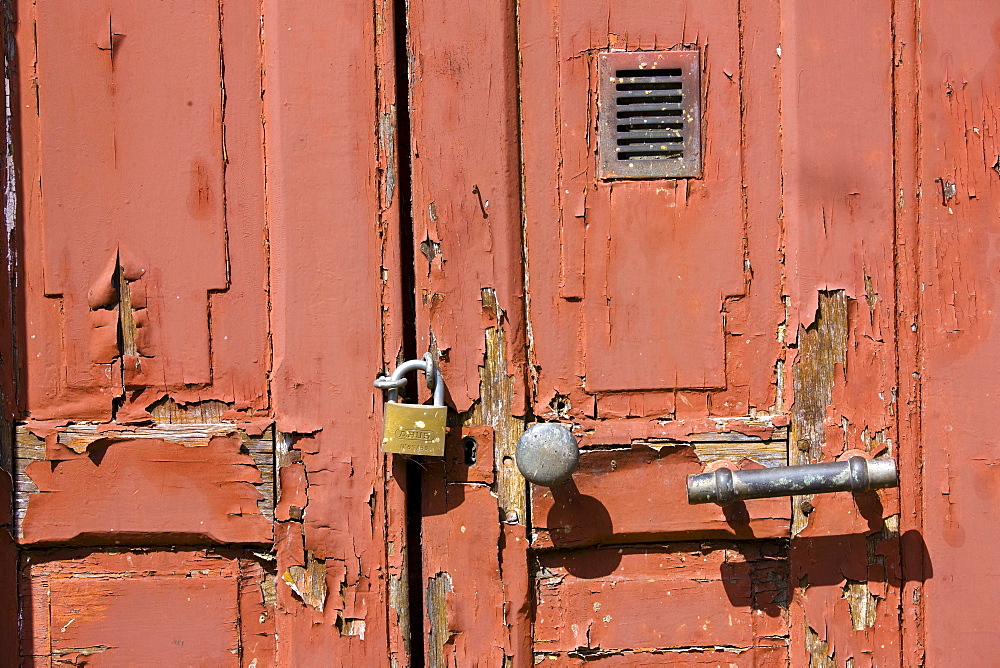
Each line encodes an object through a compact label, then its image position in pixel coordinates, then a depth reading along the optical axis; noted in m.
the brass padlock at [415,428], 2.10
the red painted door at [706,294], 2.13
